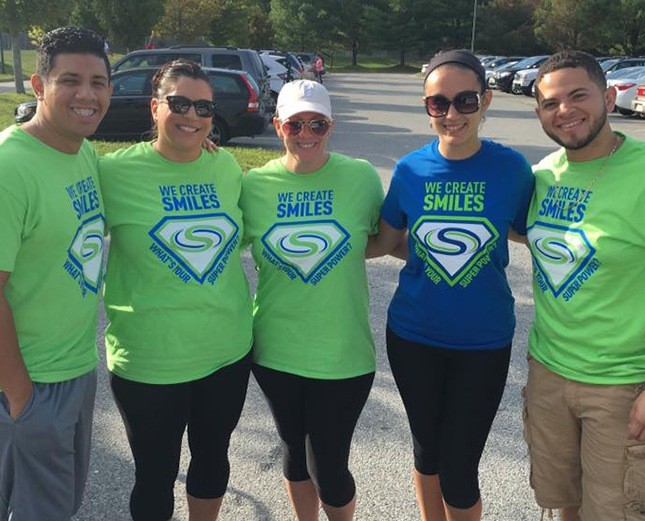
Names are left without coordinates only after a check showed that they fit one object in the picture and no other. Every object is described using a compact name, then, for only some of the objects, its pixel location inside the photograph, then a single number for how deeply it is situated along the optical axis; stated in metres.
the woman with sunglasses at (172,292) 2.42
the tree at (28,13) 20.81
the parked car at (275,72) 19.91
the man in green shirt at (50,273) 2.05
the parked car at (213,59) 14.46
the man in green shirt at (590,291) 2.27
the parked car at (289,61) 24.99
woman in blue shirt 2.51
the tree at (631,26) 45.12
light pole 57.59
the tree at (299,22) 64.00
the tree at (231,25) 40.37
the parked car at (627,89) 20.36
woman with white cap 2.58
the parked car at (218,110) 12.80
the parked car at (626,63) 28.22
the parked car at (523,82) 30.38
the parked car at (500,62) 39.85
